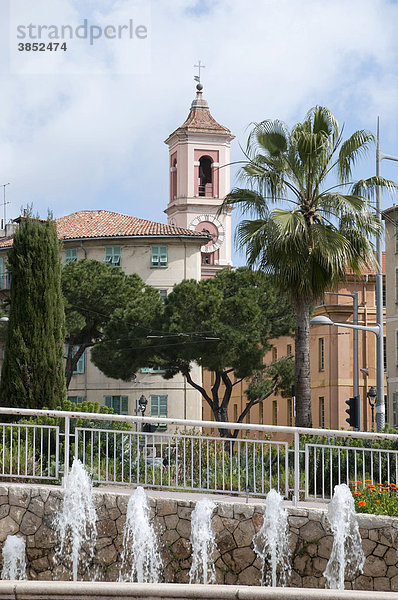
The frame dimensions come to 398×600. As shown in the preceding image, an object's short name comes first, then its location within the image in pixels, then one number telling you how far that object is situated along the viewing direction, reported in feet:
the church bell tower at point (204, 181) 291.79
